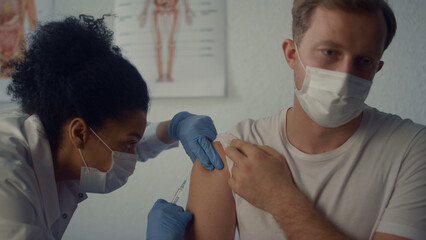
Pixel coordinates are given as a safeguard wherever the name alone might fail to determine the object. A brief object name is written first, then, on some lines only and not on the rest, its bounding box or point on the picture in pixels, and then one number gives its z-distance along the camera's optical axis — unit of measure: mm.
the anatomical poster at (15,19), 2307
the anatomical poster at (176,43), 1977
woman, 1032
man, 875
